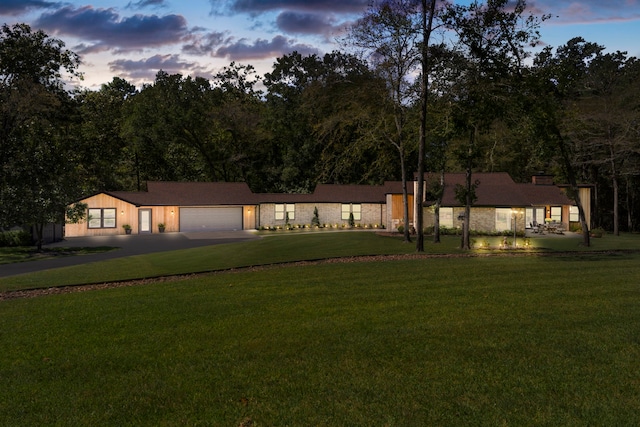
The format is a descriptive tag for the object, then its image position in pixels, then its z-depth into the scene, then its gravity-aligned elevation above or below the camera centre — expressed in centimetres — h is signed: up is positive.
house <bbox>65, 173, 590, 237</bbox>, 3722 +67
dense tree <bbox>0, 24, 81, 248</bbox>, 2720 +559
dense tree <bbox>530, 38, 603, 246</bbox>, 2277 +597
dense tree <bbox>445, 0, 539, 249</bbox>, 2309 +742
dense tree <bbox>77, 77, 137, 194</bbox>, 5056 +773
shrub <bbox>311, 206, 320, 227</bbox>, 4548 -47
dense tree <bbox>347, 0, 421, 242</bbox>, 2452 +903
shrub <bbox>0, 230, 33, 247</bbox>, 3183 -145
